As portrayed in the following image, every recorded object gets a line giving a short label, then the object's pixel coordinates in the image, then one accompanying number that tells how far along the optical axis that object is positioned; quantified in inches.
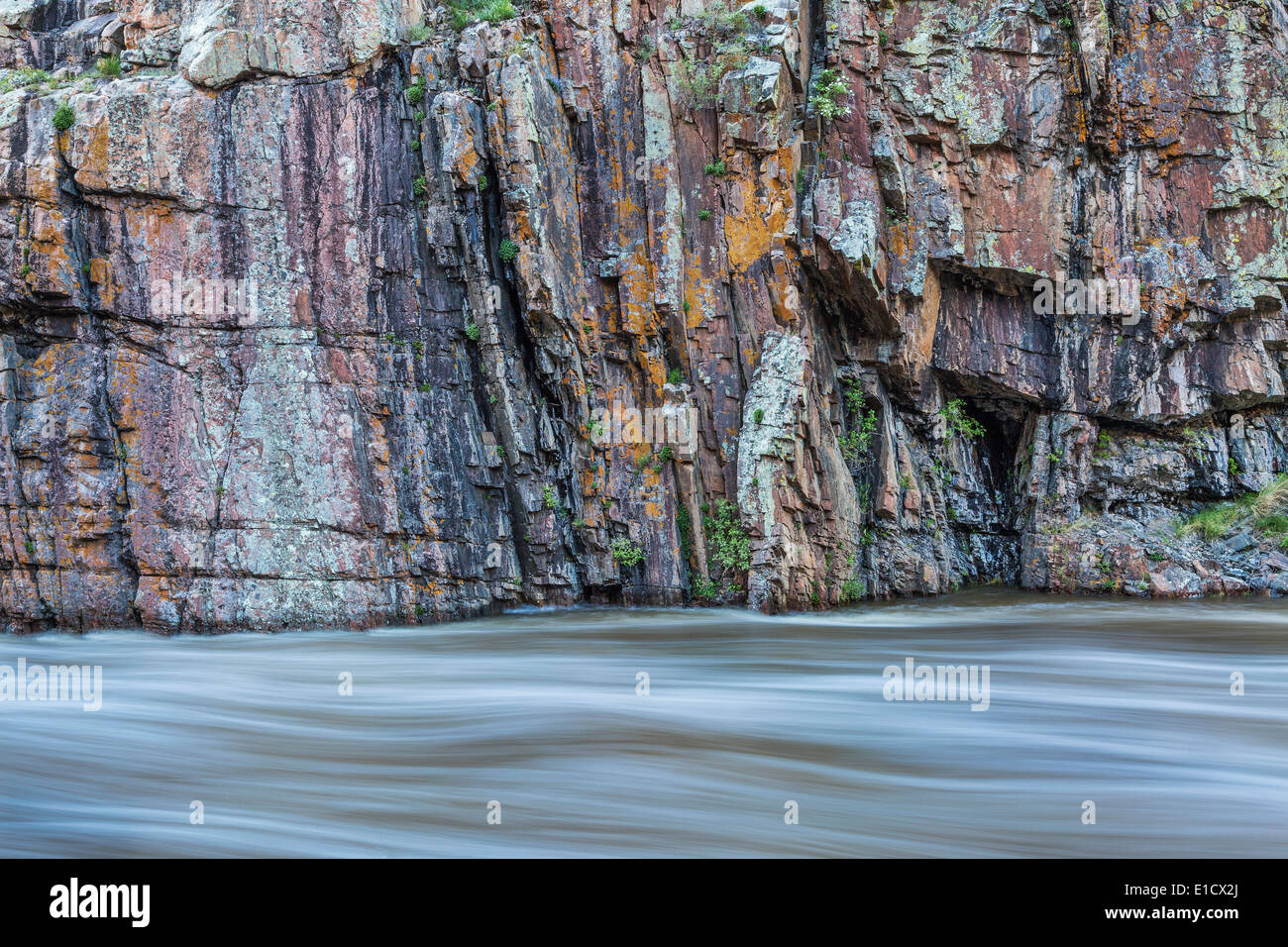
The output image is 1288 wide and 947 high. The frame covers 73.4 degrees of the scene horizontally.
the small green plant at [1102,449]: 611.0
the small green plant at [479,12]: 538.8
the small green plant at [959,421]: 625.9
